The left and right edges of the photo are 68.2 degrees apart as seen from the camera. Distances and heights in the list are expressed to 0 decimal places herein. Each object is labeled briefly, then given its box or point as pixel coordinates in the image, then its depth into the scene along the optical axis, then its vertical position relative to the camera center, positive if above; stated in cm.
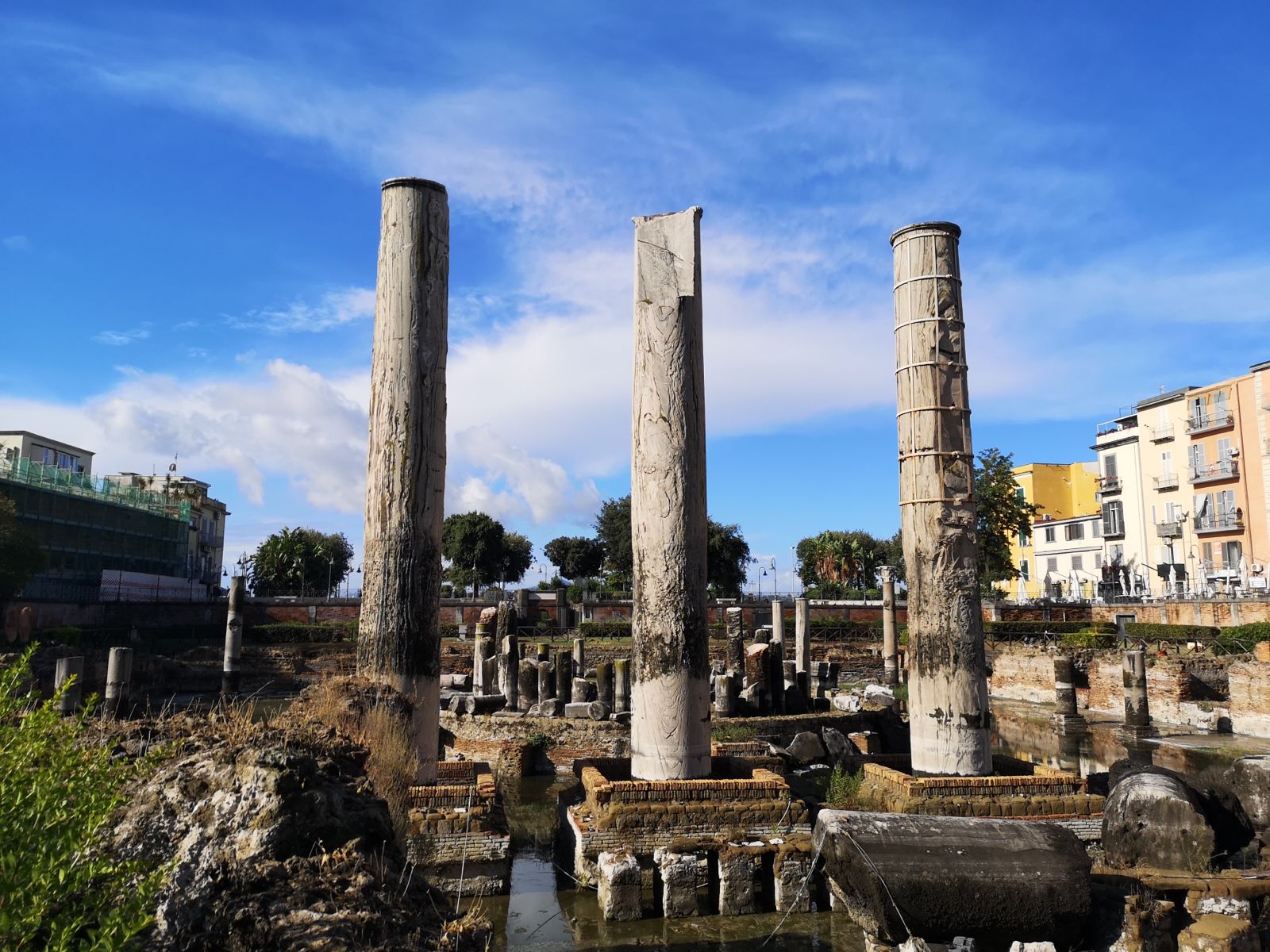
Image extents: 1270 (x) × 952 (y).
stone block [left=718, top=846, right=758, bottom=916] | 800 -235
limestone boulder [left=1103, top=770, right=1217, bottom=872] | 788 -191
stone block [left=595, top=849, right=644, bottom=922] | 778 -235
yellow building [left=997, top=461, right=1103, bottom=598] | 4878 +374
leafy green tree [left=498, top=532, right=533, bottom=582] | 6600 +354
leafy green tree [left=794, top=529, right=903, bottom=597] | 6275 +310
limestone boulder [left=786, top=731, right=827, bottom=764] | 1452 -222
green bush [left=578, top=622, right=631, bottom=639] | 4078 -103
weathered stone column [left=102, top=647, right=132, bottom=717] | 2170 -147
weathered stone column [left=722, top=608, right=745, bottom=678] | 2525 -100
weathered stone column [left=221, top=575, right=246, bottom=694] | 3391 -98
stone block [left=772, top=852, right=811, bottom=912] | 805 -239
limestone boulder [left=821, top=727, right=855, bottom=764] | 1507 -227
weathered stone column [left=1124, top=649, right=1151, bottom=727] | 2297 -211
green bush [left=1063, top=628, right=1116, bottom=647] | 3073 -115
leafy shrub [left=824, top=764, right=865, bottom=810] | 959 -191
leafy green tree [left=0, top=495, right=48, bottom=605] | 3444 +200
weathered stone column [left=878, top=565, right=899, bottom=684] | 3141 -99
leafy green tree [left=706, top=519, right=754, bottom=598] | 5897 +291
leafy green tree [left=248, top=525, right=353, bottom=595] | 5944 +276
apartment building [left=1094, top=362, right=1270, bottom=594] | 3494 +468
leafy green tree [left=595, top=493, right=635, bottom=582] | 6062 +471
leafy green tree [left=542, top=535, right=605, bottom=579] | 6512 +348
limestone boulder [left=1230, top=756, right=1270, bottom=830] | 880 -176
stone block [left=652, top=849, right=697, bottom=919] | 791 -234
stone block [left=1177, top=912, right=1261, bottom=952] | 649 -231
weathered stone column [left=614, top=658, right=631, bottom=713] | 1802 -153
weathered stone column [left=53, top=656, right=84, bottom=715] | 1965 -156
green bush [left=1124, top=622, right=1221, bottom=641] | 2941 -91
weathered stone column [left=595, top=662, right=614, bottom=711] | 1853 -152
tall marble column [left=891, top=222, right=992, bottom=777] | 976 +101
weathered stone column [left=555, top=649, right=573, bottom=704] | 1897 -144
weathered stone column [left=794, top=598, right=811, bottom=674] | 2820 -79
